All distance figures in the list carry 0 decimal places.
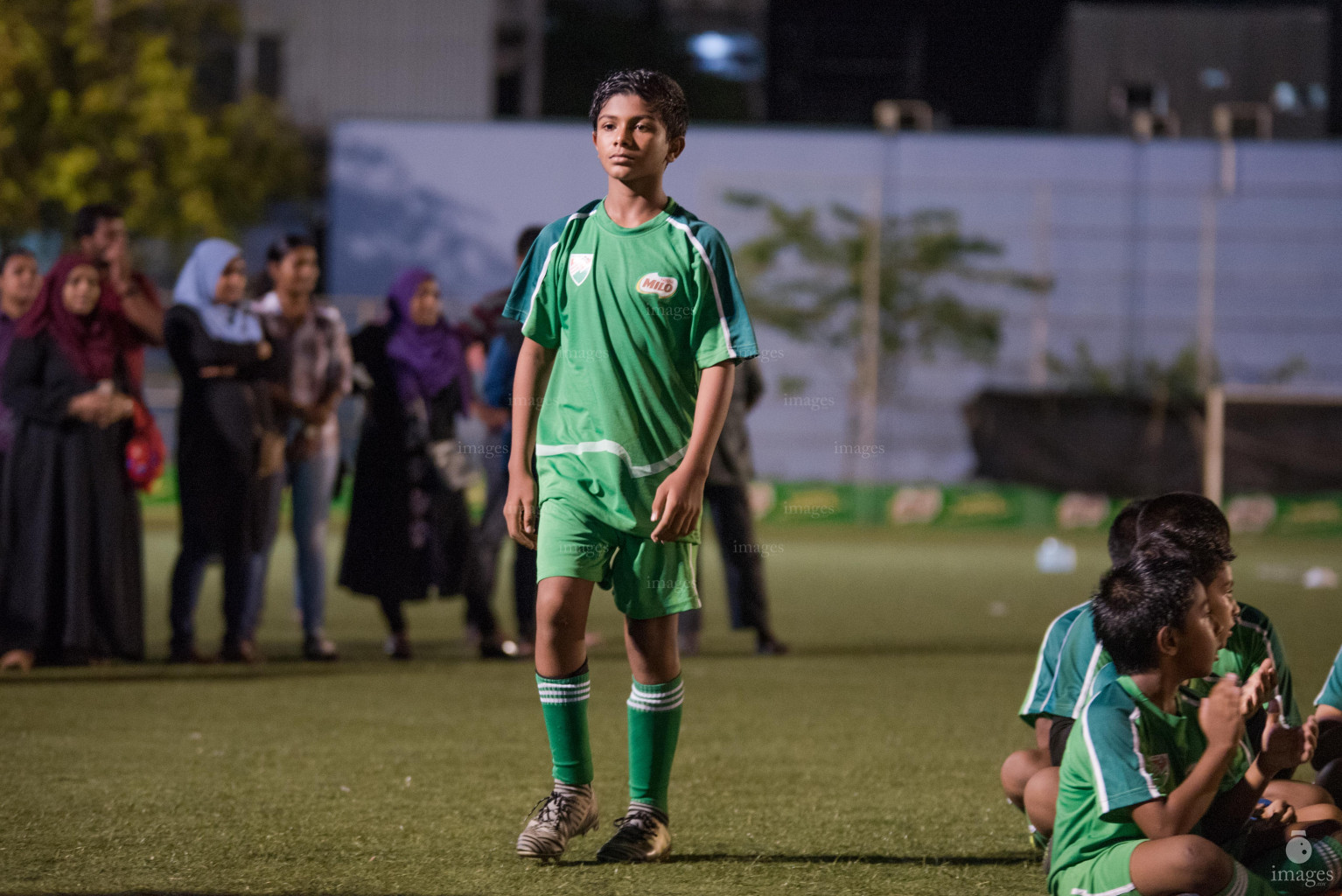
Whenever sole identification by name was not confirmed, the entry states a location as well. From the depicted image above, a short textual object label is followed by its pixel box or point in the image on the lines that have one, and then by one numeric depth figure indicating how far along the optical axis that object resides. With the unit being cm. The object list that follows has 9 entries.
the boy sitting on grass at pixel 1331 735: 745
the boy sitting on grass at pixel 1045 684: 748
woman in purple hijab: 1534
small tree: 4272
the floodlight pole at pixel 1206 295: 4084
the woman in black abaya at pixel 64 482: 1407
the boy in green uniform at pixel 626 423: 769
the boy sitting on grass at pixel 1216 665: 704
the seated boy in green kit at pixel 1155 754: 590
